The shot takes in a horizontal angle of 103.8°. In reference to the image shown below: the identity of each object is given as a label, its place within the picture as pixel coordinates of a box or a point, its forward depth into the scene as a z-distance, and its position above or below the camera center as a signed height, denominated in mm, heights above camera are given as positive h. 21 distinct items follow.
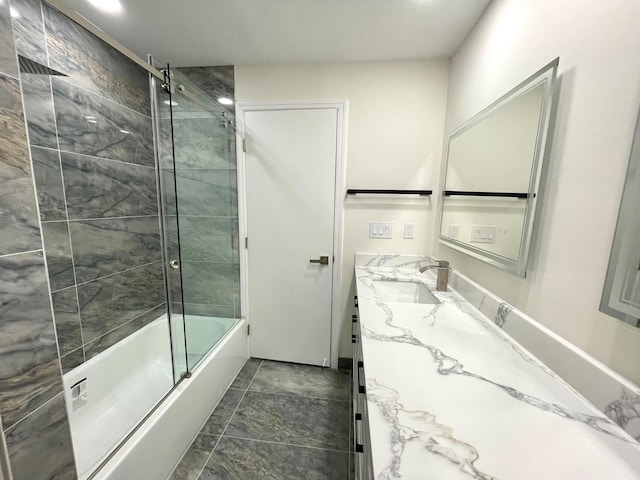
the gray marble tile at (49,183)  1234 +103
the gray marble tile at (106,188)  1393 +111
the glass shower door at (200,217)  1601 -65
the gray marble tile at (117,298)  1507 -624
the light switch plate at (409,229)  1940 -108
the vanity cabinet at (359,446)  826 -901
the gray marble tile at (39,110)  1189 +453
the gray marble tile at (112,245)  1454 -255
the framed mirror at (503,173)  909 +204
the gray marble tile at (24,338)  657 -370
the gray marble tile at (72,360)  1390 -880
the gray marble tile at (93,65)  1285 +824
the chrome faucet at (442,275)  1454 -349
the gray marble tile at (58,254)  1296 -265
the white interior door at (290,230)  1945 -149
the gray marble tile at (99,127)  1334 +477
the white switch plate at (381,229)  1959 -118
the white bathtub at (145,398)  1110 -1112
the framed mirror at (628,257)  565 -81
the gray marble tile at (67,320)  1352 -639
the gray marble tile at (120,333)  1535 -859
